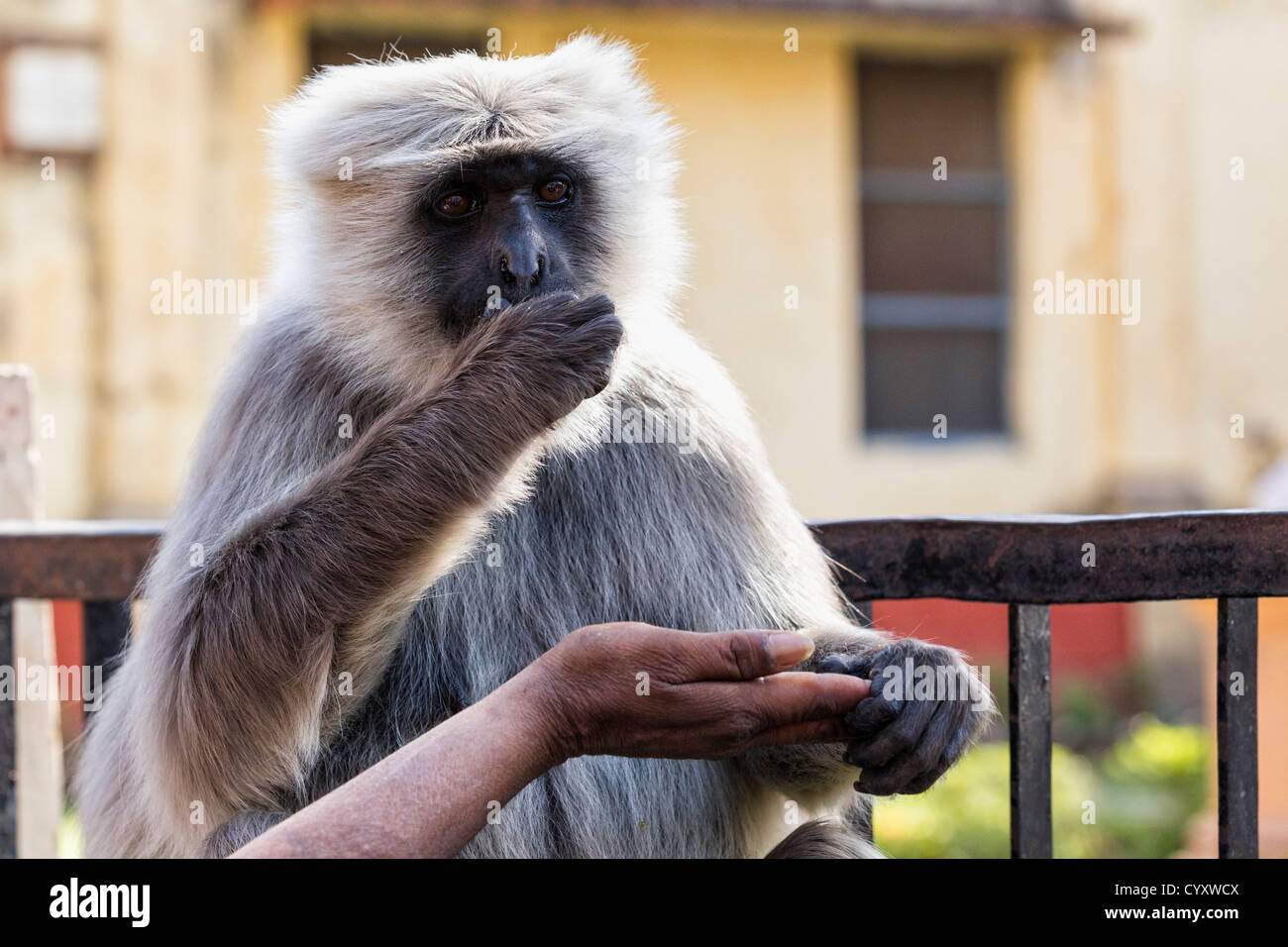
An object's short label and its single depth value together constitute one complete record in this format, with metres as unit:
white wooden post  3.66
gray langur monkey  2.80
